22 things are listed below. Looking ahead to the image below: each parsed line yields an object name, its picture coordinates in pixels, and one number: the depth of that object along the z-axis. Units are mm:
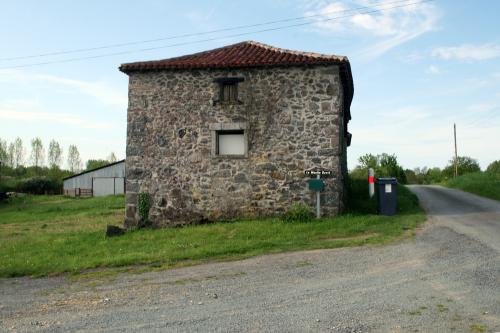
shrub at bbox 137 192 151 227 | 13977
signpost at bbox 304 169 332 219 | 12938
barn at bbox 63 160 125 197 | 40656
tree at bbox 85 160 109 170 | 72762
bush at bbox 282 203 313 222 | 12766
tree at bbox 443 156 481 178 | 49469
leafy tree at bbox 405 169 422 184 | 60469
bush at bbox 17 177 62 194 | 46688
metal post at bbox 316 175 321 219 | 13000
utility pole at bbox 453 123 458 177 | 45006
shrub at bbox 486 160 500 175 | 50956
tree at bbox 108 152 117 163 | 86056
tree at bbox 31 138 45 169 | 81500
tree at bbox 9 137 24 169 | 78812
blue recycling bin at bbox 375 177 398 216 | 13398
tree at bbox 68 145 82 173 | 89038
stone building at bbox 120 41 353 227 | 13297
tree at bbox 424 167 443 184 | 53488
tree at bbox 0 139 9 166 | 72188
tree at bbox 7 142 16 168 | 77350
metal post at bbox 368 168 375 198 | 14380
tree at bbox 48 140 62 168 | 83562
